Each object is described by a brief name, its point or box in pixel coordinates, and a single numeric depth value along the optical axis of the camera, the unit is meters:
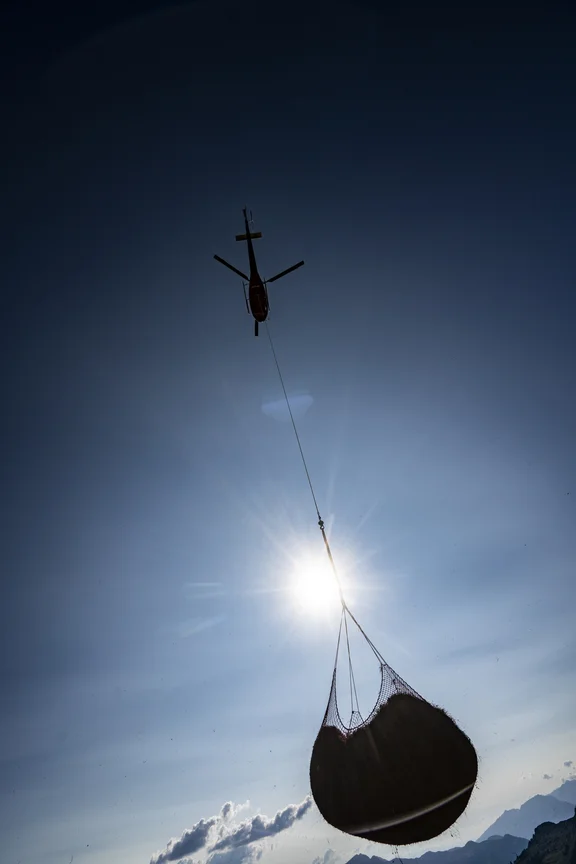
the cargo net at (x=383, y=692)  8.26
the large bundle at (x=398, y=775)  7.11
